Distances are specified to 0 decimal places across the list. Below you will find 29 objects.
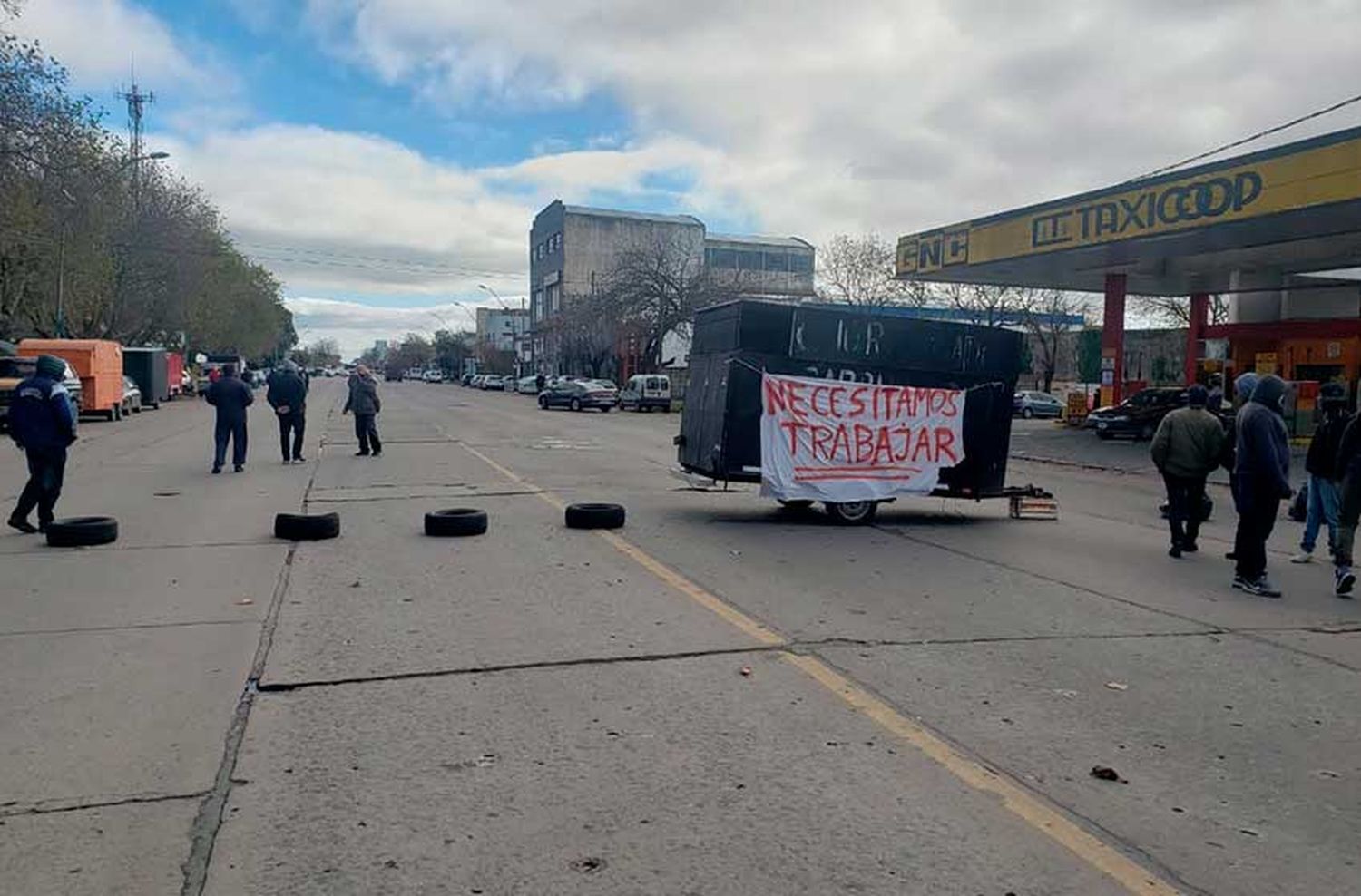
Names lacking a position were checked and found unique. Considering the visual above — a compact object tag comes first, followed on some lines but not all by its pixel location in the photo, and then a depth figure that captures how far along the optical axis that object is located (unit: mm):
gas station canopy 20250
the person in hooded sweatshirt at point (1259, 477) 9016
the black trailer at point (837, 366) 12695
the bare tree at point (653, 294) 54250
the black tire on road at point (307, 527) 10773
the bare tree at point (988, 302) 55500
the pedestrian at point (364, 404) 20359
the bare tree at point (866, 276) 54375
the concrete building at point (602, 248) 97188
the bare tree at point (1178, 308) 57031
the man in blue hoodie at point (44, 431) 10750
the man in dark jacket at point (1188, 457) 10953
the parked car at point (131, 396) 38438
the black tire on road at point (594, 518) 11648
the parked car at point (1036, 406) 51969
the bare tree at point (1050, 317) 58281
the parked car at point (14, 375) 27594
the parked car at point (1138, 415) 31766
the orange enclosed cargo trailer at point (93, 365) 31672
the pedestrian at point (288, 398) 18844
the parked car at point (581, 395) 48688
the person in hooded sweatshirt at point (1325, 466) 10500
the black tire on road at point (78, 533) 10234
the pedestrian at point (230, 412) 17234
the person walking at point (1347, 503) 8711
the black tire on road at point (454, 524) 11016
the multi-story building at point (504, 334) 119562
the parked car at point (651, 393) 49156
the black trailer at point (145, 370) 44219
